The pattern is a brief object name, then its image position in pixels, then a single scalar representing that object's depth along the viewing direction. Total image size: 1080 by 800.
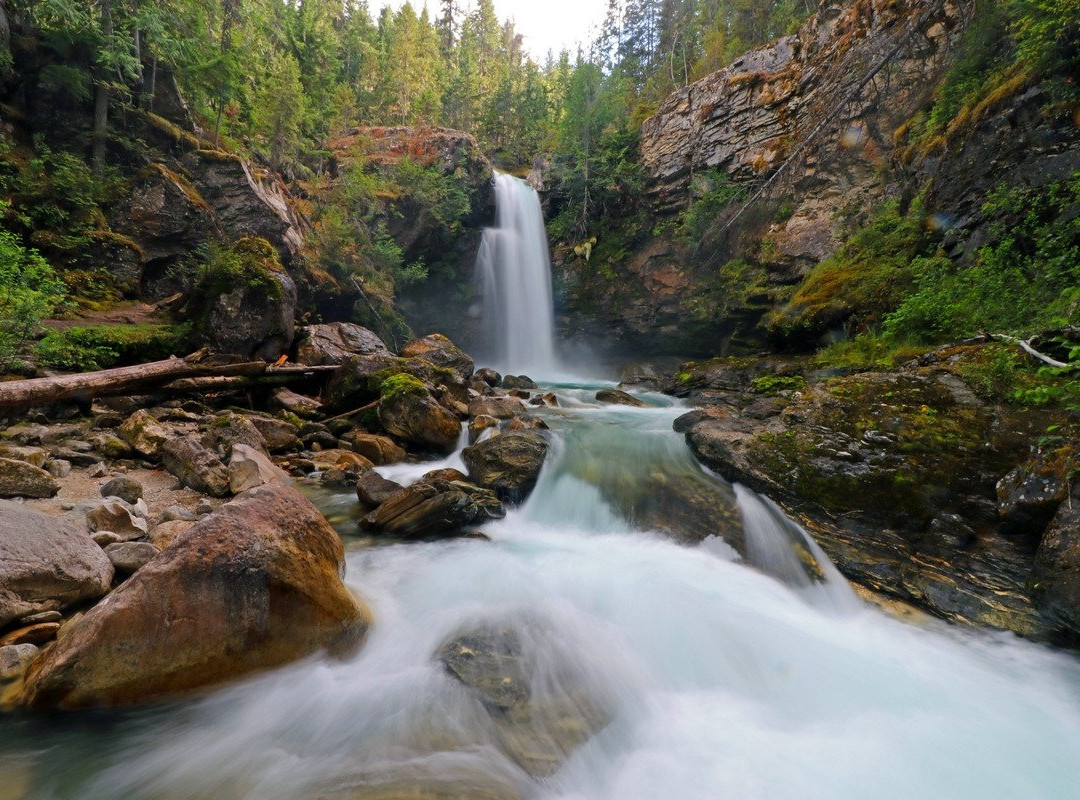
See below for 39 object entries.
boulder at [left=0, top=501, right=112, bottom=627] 2.57
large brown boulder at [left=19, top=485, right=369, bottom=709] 2.33
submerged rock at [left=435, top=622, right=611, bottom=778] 2.56
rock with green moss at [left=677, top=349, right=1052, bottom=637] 3.66
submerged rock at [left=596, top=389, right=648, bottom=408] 12.62
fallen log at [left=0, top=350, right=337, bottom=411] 5.53
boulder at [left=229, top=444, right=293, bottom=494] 5.20
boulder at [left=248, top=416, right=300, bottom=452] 7.37
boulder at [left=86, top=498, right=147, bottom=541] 3.56
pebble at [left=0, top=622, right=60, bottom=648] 2.49
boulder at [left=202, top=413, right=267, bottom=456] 6.20
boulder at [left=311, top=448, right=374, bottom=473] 7.02
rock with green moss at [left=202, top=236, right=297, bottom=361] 9.54
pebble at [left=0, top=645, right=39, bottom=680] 2.38
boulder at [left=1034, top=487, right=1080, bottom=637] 3.13
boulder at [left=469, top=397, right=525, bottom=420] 9.65
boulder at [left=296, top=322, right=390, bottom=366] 11.01
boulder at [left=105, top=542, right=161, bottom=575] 3.21
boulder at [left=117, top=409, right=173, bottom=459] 5.74
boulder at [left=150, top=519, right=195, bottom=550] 3.69
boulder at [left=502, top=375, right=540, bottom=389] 16.36
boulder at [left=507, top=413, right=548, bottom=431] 8.44
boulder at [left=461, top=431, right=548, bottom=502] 6.30
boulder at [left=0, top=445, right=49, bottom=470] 4.68
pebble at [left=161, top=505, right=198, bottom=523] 4.13
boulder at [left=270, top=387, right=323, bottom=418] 9.15
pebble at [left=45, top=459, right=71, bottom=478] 4.72
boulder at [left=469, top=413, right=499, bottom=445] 8.68
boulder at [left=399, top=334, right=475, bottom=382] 13.64
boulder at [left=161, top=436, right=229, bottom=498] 5.13
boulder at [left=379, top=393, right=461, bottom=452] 8.29
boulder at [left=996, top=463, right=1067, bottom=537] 3.45
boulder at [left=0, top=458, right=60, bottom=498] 4.01
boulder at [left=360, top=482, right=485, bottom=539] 5.13
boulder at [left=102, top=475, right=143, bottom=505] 4.32
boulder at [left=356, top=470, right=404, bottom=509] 5.65
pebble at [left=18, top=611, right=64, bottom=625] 2.60
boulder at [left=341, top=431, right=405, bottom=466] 7.79
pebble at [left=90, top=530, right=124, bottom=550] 3.37
